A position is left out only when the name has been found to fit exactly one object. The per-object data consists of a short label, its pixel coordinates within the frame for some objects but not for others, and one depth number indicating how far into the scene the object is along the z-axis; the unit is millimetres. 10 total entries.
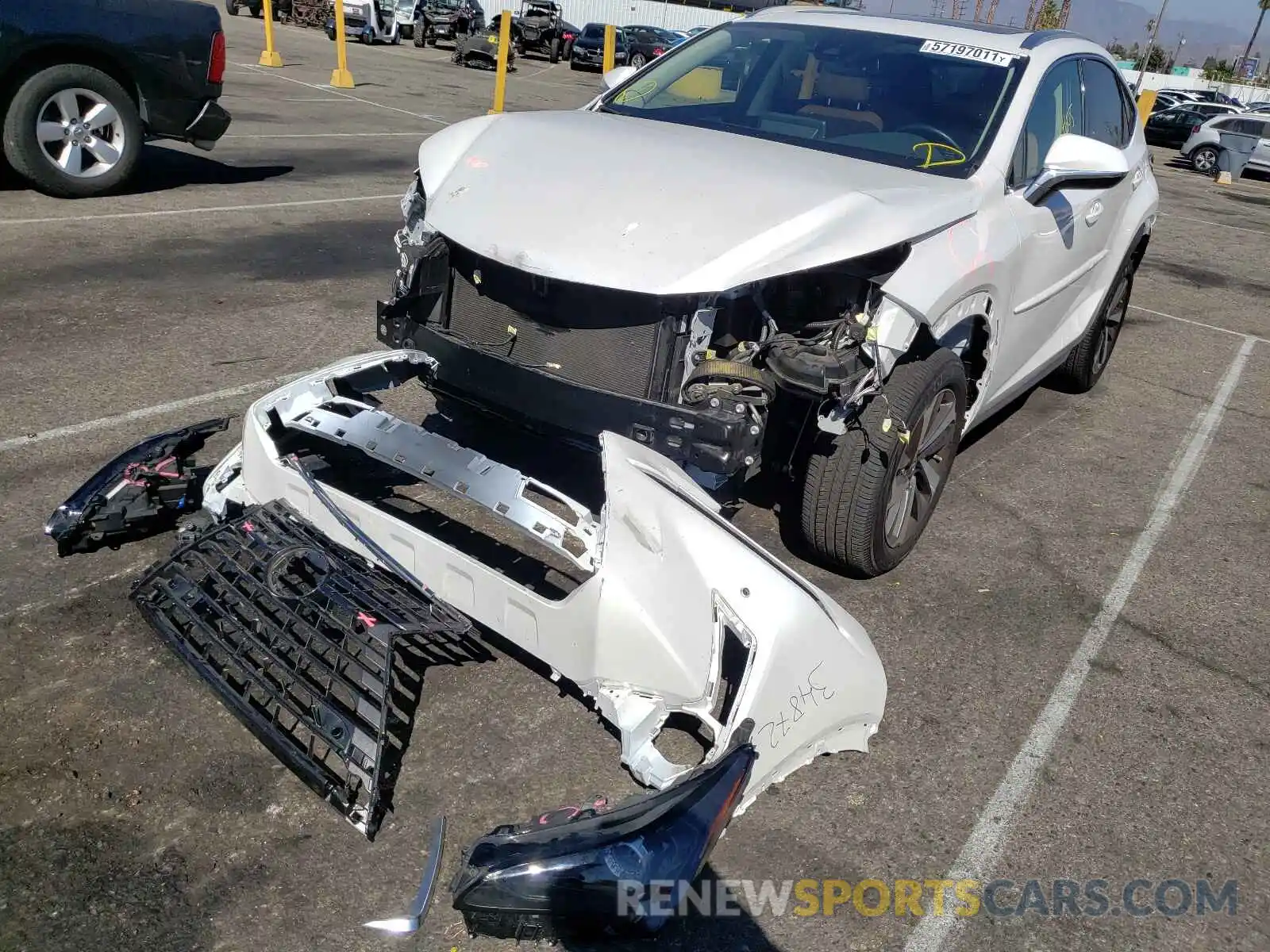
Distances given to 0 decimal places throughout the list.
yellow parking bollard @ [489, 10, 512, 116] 17533
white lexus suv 3221
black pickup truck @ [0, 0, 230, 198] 7711
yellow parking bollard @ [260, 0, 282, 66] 19969
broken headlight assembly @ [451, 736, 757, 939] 2188
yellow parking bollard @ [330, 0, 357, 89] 18234
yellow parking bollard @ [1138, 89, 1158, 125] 22714
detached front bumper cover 2268
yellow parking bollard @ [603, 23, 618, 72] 20688
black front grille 2648
